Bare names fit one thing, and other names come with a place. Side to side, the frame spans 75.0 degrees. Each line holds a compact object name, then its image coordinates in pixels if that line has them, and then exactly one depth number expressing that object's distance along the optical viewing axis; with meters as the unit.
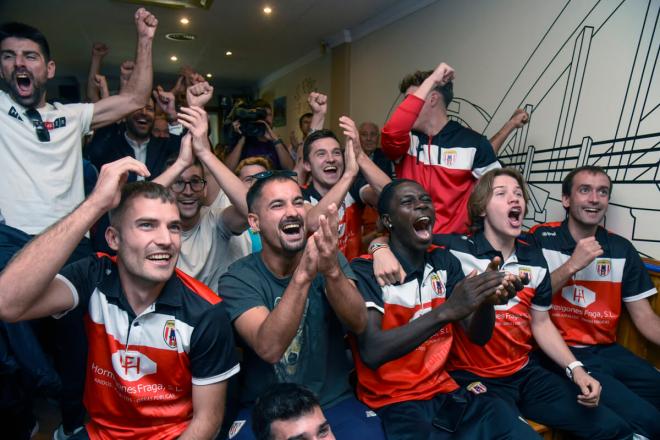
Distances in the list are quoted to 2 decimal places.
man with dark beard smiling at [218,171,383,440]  1.46
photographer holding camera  3.83
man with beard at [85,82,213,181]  2.90
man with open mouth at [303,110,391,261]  2.37
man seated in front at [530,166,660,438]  2.22
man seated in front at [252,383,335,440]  1.24
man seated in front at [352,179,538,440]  1.60
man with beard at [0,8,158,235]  1.93
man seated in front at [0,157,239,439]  1.44
